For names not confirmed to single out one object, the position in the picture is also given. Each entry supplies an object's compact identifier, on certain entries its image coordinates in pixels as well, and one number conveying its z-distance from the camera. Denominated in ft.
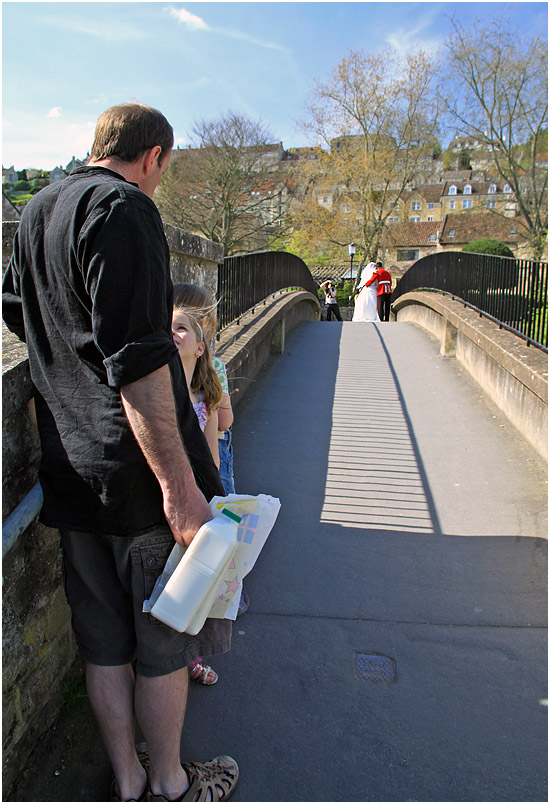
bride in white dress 57.52
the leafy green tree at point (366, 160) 112.34
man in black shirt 5.03
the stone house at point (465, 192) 290.89
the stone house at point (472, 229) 214.48
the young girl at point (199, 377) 8.46
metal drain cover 8.69
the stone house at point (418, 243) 241.59
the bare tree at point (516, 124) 94.38
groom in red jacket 58.65
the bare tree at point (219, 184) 105.60
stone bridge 6.75
